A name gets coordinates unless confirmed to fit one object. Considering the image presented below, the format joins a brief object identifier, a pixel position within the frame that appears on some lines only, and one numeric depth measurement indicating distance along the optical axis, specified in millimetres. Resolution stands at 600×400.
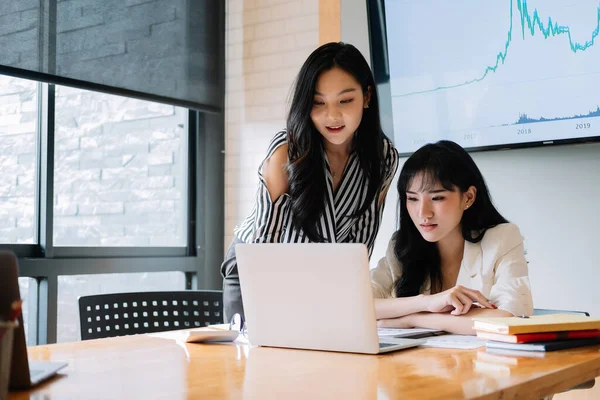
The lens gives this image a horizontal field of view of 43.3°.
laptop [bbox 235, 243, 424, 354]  1406
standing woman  2072
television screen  2592
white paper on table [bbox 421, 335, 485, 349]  1511
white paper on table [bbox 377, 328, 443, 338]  1662
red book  1444
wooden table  1054
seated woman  1902
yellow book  1441
